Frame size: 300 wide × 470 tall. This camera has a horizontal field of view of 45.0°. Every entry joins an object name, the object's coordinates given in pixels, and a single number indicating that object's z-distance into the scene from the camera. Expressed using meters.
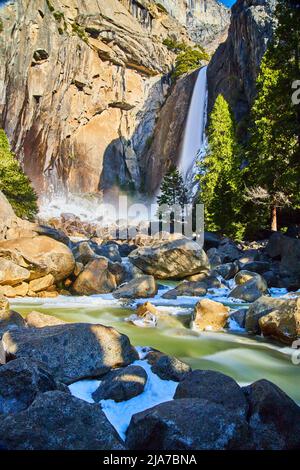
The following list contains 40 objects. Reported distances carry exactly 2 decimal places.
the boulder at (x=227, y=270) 15.62
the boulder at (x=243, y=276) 13.54
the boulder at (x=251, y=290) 11.70
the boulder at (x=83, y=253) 15.19
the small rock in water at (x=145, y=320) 8.95
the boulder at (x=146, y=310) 9.52
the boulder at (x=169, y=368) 5.04
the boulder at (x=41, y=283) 12.38
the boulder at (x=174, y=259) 14.94
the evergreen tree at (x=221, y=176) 25.08
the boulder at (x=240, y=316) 8.70
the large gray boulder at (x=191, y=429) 2.95
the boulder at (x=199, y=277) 14.65
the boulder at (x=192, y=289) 12.62
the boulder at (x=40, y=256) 12.42
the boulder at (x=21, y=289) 12.03
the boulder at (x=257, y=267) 15.77
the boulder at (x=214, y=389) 3.93
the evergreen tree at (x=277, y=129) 12.68
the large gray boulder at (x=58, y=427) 2.73
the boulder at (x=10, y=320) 7.42
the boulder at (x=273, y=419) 3.42
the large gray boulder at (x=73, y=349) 5.01
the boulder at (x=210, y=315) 8.67
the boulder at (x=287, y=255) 13.93
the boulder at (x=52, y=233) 16.08
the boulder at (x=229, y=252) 19.59
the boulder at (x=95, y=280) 12.83
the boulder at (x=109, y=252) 18.50
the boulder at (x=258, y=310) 8.18
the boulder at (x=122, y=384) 4.42
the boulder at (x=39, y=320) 7.40
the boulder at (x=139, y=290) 12.14
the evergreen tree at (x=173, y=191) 38.53
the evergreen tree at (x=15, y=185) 29.31
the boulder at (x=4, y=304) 8.94
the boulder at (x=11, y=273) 11.90
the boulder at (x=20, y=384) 3.67
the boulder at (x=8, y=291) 11.79
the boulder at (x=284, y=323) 7.29
